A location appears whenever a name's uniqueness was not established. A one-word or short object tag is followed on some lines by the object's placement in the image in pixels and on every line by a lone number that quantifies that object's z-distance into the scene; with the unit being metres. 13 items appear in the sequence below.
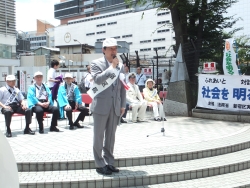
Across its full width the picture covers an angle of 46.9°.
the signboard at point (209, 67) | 9.52
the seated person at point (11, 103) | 6.75
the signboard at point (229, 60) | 8.67
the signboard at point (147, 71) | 16.08
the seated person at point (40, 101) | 7.08
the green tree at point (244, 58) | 9.53
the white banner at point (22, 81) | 14.38
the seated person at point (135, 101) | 8.90
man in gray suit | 4.36
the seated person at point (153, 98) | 9.25
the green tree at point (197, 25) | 10.08
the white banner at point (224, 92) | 8.67
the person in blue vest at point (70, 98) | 7.68
